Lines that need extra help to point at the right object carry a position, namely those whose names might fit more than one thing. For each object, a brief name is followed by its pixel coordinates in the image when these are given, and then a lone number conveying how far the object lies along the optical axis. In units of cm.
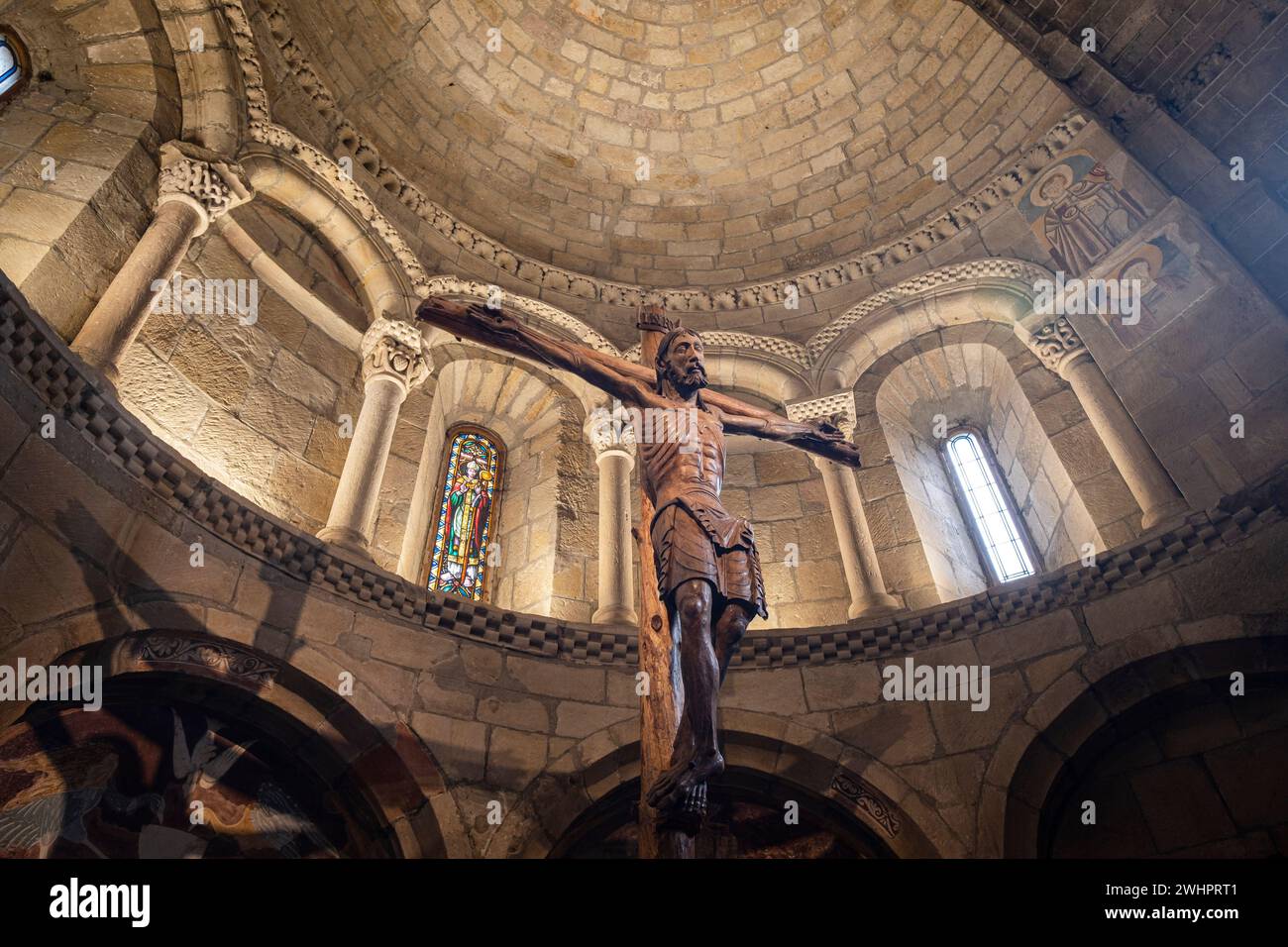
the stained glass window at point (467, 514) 729
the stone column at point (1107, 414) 623
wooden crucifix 316
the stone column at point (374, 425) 615
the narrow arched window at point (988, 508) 779
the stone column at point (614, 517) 657
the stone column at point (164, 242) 536
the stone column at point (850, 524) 671
